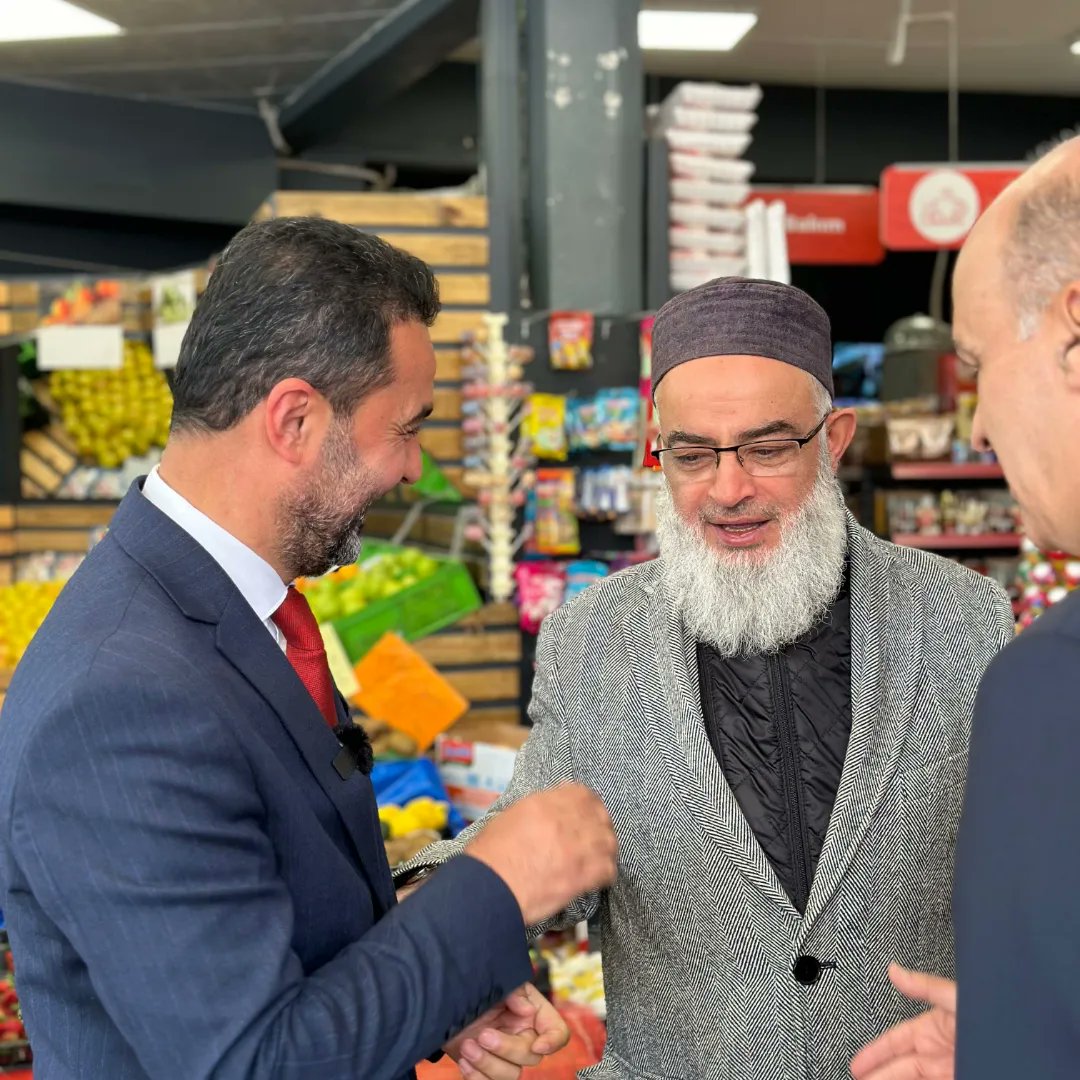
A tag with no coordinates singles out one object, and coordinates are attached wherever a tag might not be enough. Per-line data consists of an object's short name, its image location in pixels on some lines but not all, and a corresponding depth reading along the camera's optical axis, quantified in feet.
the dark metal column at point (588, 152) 18.88
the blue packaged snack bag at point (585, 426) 16.84
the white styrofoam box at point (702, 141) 18.39
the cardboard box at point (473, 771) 12.85
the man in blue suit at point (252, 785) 3.80
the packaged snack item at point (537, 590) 16.28
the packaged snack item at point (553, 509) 16.74
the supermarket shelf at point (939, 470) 24.03
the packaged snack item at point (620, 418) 16.70
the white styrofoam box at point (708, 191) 18.45
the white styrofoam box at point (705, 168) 18.38
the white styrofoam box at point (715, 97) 18.25
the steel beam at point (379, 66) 23.31
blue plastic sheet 12.57
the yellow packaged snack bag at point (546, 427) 16.76
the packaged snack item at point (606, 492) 16.61
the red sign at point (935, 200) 25.72
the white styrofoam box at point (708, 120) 18.35
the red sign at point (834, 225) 28.96
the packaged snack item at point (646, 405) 16.06
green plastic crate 13.92
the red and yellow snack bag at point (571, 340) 17.10
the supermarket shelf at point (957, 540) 24.34
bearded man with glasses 6.07
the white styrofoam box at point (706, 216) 18.54
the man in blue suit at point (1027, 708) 2.82
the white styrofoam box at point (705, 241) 18.60
